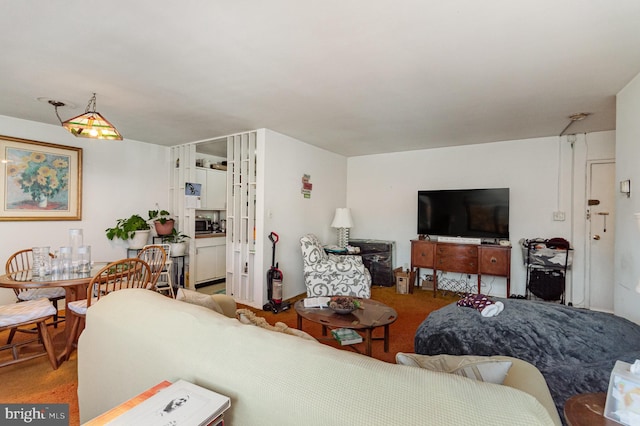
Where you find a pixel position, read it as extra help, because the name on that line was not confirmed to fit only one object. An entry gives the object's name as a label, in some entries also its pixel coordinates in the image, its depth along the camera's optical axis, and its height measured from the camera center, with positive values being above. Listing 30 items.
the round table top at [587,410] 0.97 -0.66
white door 3.94 -0.28
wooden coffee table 2.34 -0.87
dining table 2.26 -0.57
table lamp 5.05 -0.16
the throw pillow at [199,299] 1.66 -0.50
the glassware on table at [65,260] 2.63 -0.46
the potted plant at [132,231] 4.21 -0.31
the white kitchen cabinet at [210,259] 4.93 -0.83
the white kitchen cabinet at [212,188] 5.14 +0.39
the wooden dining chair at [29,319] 2.20 -0.83
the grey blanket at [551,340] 1.56 -0.74
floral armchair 3.86 -0.87
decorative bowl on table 2.54 -0.81
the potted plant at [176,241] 4.43 -0.49
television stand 4.18 -0.67
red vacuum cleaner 3.82 -1.02
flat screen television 4.32 +0.00
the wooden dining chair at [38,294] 2.84 -0.84
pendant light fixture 2.50 +0.69
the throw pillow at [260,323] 1.33 -0.53
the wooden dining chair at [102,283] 2.40 -0.68
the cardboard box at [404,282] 4.68 -1.09
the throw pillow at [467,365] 0.97 -0.51
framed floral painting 3.45 +0.33
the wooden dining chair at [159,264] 3.38 -0.68
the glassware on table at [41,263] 2.54 -0.47
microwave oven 5.32 -0.29
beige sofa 0.65 -0.44
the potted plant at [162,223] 4.50 -0.21
